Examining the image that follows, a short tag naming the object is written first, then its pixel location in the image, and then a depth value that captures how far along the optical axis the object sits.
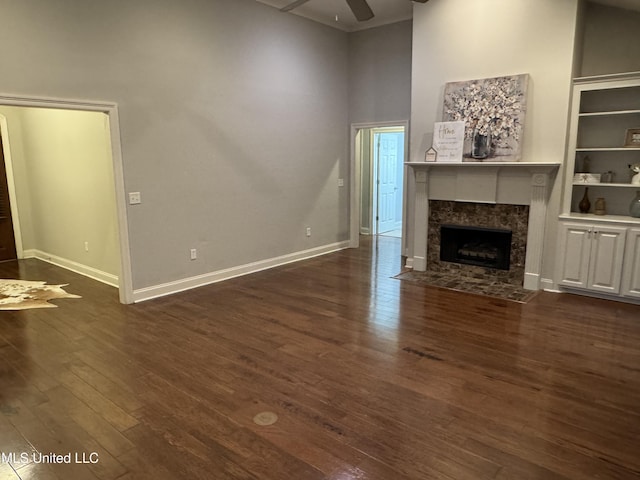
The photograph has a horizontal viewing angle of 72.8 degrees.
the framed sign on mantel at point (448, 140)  5.33
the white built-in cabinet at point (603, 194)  4.48
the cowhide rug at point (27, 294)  4.69
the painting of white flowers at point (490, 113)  4.91
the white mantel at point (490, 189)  4.91
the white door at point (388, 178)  8.62
